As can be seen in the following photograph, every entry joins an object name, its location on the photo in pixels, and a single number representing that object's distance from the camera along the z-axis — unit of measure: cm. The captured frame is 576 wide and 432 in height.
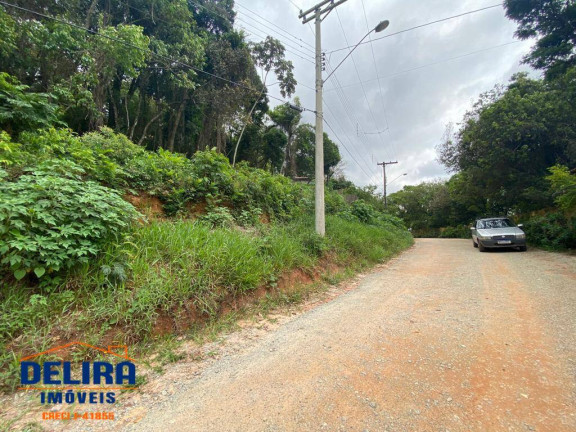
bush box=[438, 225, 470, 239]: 2570
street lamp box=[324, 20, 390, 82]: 595
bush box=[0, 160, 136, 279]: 240
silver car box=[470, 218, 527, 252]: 843
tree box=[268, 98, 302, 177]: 2195
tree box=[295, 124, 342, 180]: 2330
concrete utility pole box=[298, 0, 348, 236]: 632
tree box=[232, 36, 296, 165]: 1592
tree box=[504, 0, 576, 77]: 946
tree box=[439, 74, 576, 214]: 1073
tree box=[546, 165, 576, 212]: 710
